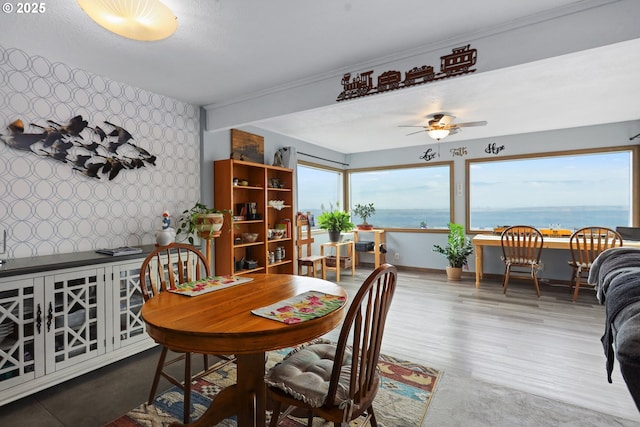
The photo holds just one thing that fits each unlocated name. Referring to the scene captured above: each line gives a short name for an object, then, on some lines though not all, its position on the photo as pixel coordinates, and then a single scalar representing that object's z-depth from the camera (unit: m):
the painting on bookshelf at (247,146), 3.90
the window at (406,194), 5.79
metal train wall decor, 2.13
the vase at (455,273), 5.12
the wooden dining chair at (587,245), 3.83
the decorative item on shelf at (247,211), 3.86
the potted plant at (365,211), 6.42
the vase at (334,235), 5.27
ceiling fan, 3.85
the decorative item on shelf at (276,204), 4.30
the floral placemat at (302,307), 1.28
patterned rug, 1.79
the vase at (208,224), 3.05
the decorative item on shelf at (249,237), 3.81
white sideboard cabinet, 1.91
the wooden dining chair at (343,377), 1.16
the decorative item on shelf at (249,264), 3.86
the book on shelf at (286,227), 4.46
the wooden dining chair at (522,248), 4.21
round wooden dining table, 1.13
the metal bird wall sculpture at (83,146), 2.31
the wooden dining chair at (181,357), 1.68
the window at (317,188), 5.42
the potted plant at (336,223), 5.26
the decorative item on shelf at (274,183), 4.40
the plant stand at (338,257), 5.17
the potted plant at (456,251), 5.15
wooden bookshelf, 3.55
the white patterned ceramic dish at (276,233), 4.27
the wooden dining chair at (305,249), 4.74
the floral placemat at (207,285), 1.71
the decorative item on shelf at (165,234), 2.85
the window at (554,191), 4.55
